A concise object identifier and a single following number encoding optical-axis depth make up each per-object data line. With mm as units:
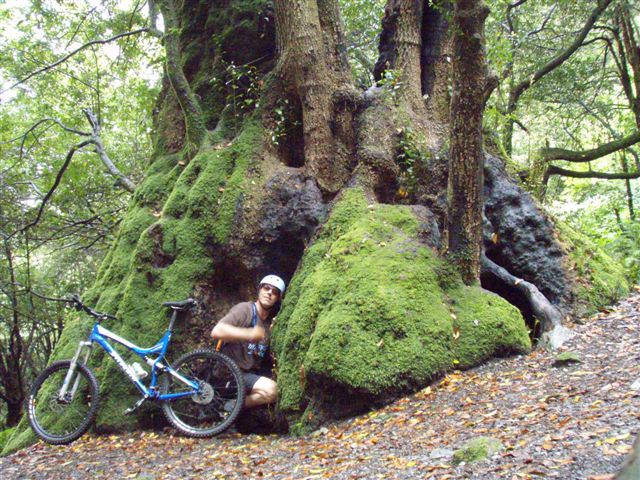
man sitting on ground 5895
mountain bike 5793
